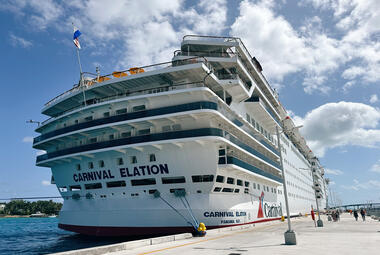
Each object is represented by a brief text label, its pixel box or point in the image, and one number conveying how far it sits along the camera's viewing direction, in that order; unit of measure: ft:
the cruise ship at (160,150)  81.41
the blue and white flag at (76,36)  103.19
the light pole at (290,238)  48.19
